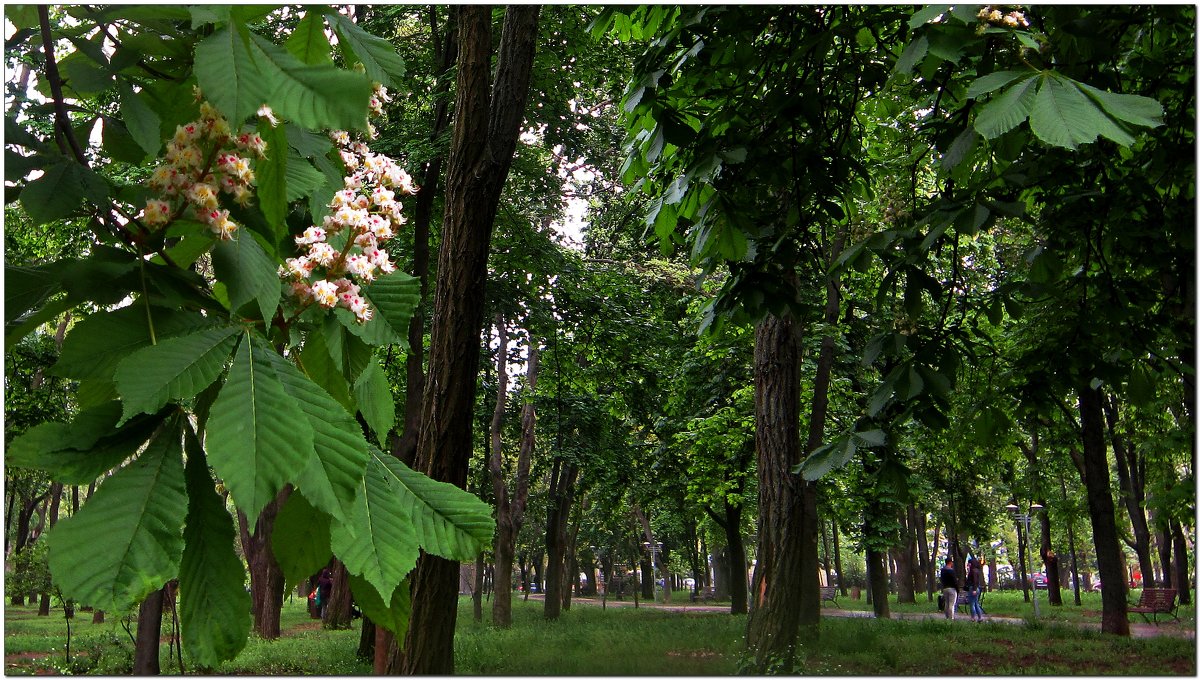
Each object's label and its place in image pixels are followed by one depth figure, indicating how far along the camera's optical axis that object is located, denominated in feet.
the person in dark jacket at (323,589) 65.56
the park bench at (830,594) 105.50
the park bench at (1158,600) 59.77
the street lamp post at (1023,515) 72.10
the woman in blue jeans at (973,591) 74.32
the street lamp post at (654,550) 103.10
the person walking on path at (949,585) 69.82
